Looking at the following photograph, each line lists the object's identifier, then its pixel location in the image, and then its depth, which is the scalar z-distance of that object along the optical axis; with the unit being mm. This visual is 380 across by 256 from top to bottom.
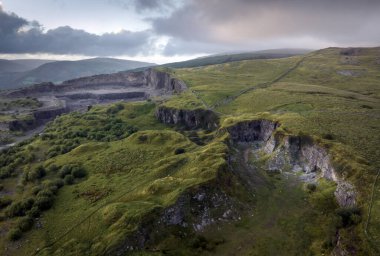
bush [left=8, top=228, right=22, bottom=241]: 63200
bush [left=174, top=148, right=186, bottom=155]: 96062
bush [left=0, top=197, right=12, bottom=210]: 79125
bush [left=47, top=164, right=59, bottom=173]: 97894
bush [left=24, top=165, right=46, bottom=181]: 91625
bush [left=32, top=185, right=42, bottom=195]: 81362
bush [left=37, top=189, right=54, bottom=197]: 77375
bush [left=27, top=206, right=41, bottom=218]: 70062
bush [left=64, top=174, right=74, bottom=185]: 86562
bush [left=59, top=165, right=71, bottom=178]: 91600
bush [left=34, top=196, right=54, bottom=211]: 73312
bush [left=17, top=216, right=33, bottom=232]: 65675
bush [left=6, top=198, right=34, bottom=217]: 72312
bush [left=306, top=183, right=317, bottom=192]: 78438
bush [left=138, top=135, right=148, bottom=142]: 110238
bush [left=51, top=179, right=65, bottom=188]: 84175
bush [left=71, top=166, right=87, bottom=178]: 89875
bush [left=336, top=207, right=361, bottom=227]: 59312
